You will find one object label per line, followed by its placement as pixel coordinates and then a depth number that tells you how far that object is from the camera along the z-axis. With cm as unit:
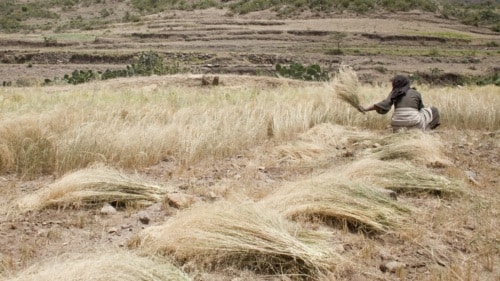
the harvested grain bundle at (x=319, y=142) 634
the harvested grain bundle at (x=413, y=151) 584
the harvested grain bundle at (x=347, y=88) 809
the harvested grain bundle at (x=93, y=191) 423
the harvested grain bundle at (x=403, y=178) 482
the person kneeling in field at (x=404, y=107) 725
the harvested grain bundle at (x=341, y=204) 397
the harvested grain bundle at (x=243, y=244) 325
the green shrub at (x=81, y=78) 1761
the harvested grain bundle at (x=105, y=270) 276
